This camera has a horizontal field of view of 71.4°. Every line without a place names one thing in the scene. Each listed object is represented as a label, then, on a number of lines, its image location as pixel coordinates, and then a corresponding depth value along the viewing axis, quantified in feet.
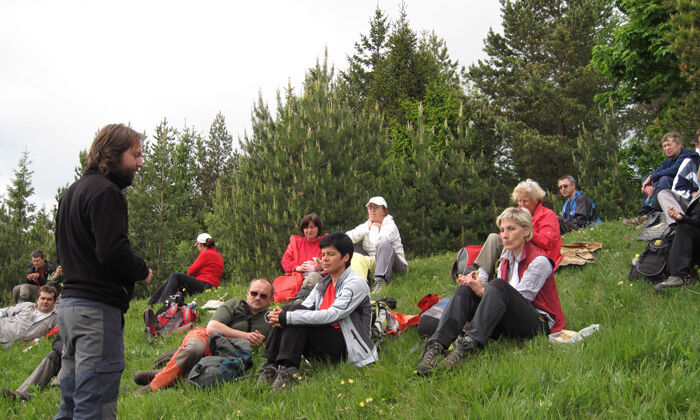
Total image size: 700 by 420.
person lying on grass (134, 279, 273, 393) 15.62
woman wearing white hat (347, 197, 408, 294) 26.16
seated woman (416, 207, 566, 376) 12.80
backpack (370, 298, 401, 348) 15.99
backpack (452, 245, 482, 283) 22.72
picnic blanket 24.14
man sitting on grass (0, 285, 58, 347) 26.21
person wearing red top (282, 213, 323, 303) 25.75
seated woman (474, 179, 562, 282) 18.86
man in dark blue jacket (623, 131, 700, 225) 20.83
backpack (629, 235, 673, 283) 17.69
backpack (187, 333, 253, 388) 14.43
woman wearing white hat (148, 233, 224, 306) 28.94
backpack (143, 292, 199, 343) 23.67
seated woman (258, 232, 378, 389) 13.92
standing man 9.09
